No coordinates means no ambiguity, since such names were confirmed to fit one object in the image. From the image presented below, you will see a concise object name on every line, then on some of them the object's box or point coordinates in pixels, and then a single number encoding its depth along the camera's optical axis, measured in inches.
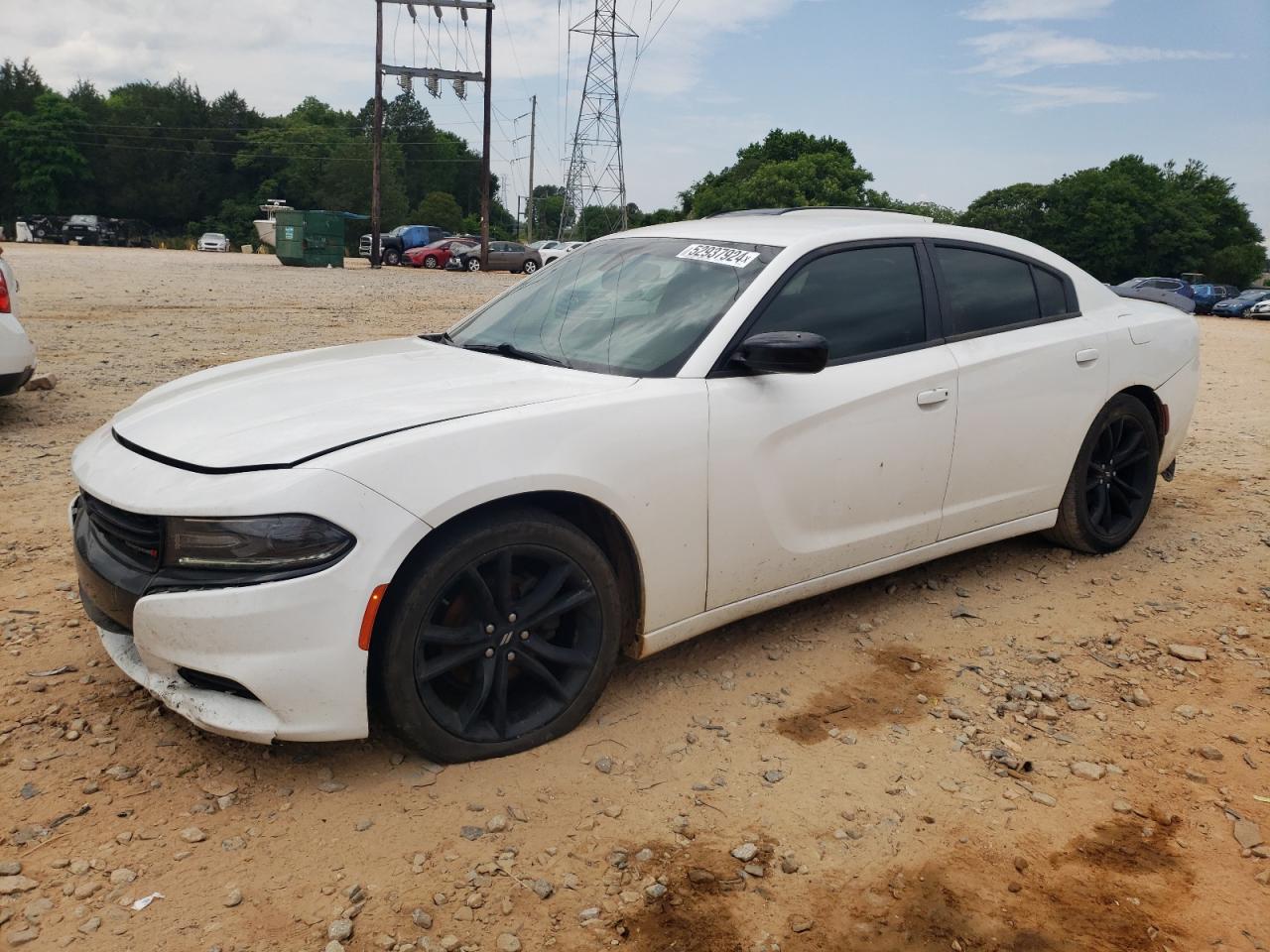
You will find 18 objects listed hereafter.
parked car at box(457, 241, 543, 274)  1526.8
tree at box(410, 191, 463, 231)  2751.0
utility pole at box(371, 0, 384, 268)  1386.6
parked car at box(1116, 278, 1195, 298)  1268.5
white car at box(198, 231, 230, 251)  2191.8
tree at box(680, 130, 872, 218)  1852.9
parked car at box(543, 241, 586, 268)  1509.6
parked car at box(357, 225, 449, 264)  1668.3
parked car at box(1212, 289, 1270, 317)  1290.6
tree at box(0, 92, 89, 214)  2783.0
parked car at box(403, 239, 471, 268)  1561.3
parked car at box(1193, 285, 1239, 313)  1382.9
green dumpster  1336.1
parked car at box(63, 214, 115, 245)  2110.0
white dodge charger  103.6
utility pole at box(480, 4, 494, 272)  1348.4
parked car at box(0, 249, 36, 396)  260.8
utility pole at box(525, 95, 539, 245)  2795.3
